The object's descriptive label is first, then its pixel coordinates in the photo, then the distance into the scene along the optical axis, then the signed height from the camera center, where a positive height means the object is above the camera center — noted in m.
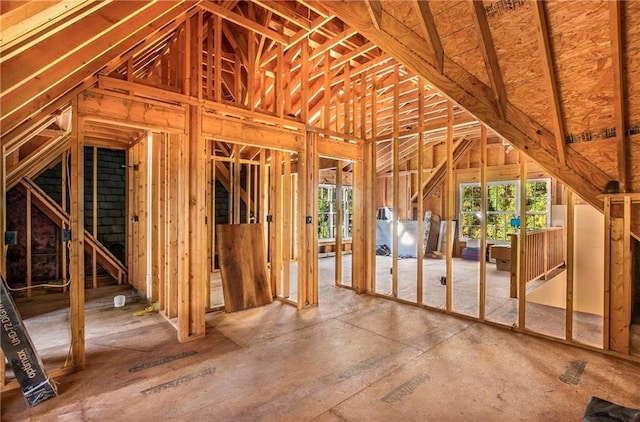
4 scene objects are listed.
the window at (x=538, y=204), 7.75 +0.10
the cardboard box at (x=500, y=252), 6.88 -1.01
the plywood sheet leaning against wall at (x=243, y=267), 4.41 -0.85
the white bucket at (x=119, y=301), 4.40 -1.31
